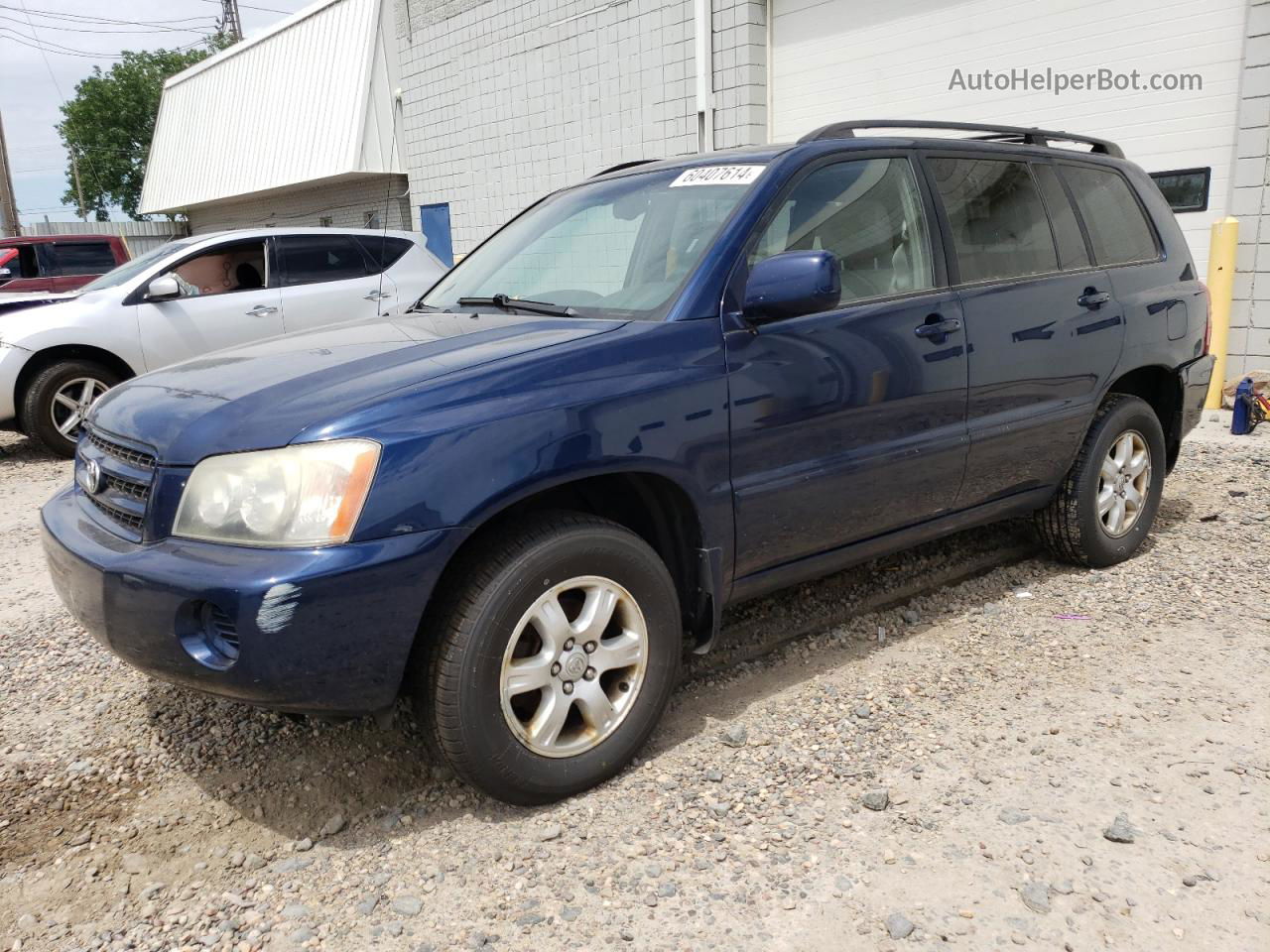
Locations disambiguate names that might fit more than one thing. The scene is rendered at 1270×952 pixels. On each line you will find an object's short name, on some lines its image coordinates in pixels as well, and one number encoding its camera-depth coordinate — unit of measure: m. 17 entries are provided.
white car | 7.71
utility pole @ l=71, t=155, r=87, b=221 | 44.46
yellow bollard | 7.42
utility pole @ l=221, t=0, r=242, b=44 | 49.53
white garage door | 7.53
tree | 50.66
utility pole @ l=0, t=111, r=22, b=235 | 20.02
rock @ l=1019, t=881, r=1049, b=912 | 2.26
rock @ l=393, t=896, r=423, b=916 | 2.34
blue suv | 2.38
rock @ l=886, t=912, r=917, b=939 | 2.19
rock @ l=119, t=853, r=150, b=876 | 2.56
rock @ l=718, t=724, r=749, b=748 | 3.04
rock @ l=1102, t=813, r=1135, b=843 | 2.49
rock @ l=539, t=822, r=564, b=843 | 2.61
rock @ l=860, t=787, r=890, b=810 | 2.68
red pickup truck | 12.71
